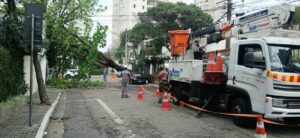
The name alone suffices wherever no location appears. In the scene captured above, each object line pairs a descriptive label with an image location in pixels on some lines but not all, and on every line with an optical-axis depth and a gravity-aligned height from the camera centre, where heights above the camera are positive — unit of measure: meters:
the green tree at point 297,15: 25.76 +5.72
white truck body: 7.13 +0.22
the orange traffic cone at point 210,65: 9.63 +0.29
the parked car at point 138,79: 30.23 -0.66
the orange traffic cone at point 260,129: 6.12 -1.23
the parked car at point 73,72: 23.04 -0.02
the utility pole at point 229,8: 17.00 +4.04
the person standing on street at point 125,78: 15.37 -0.28
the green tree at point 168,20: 31.20 +6.19
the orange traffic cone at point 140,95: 14.93 -1.23
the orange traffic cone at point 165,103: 11.21 -1.22
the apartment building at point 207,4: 63.92 +17.95
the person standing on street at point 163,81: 12.92 -0.38
